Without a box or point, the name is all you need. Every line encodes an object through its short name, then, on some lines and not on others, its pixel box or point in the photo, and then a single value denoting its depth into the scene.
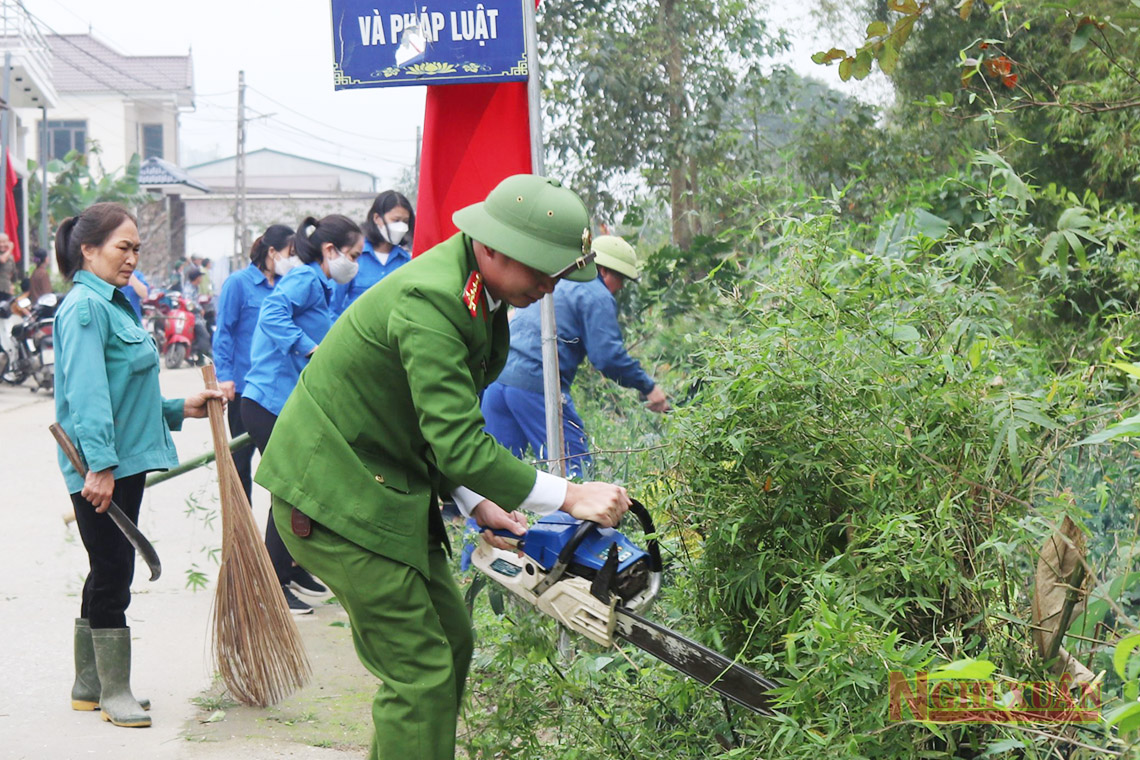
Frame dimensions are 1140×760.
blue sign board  4.51
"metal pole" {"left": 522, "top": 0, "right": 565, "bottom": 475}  4.52
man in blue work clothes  6.11
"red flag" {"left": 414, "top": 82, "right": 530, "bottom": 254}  4.82
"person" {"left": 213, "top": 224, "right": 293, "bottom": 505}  7.04
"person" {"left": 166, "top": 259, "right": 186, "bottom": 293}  30.82
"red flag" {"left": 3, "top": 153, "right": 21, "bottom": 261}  20.62
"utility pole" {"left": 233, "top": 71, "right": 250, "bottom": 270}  43.53
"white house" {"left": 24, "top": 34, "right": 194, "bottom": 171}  52.94
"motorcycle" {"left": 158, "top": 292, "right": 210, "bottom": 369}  20.47
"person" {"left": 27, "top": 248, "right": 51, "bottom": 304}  17.08
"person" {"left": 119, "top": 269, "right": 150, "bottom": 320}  12.27
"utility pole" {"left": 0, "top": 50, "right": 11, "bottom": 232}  19.58
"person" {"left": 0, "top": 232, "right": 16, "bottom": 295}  15.92
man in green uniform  2.96
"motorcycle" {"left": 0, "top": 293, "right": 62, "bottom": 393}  15.48
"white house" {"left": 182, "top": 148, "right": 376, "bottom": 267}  59.66
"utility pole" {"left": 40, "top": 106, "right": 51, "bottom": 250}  25.17
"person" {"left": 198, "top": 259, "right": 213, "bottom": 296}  35.34
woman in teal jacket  4.34
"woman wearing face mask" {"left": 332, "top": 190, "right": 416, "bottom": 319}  7.37
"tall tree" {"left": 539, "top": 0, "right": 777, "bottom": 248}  9.04
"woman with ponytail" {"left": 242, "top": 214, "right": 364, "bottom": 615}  6.25
